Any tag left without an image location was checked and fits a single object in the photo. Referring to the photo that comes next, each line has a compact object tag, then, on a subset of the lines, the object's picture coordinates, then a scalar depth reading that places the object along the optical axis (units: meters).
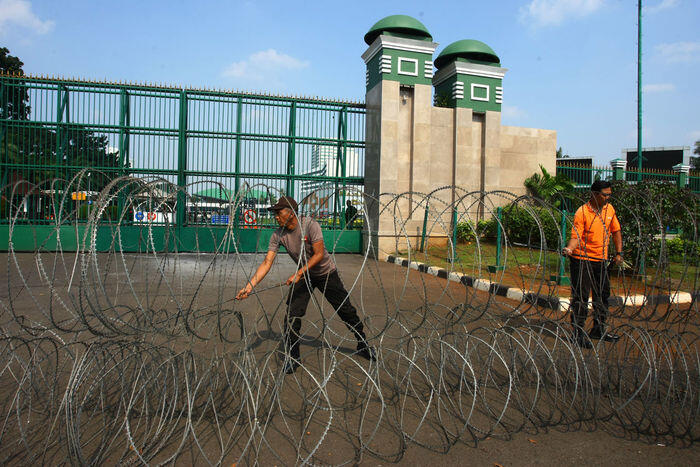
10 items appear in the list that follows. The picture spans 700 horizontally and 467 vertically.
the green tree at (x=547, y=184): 15.12
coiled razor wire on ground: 2.99
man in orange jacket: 5.40
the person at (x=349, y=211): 14.43
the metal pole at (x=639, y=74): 20.77
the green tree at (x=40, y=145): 13.31
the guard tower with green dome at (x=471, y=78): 14.79
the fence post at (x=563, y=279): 7.28
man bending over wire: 4.50
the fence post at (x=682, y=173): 18.45
